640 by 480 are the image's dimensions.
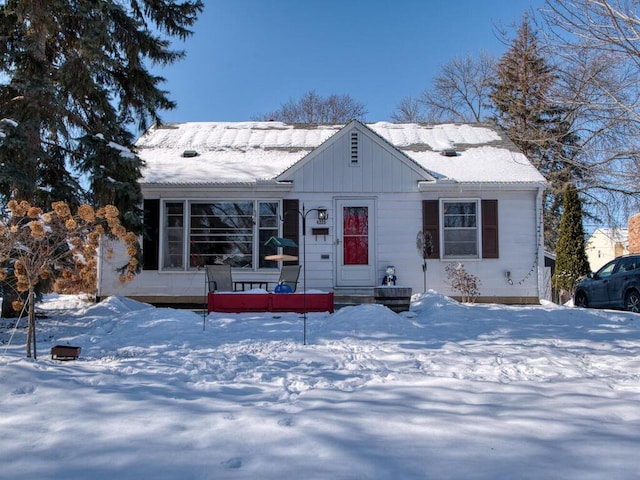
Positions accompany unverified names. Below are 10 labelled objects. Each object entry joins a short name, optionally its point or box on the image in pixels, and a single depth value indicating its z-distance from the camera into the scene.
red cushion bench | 8.55
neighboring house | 43.25
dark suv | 9.68
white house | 11.19
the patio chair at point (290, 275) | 9.72
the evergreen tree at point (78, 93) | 7.36
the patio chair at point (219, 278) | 9.49
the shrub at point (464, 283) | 10.77
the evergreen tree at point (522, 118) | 19.09
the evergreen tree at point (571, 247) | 15.83
